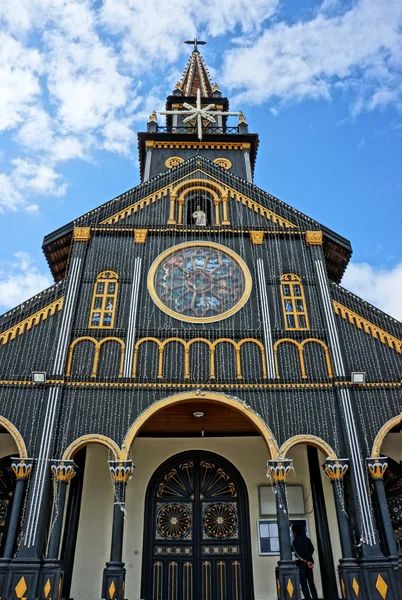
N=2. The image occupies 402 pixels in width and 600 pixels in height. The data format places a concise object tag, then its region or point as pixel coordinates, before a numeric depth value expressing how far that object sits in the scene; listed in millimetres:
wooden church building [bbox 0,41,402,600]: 11867
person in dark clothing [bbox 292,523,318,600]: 12547
